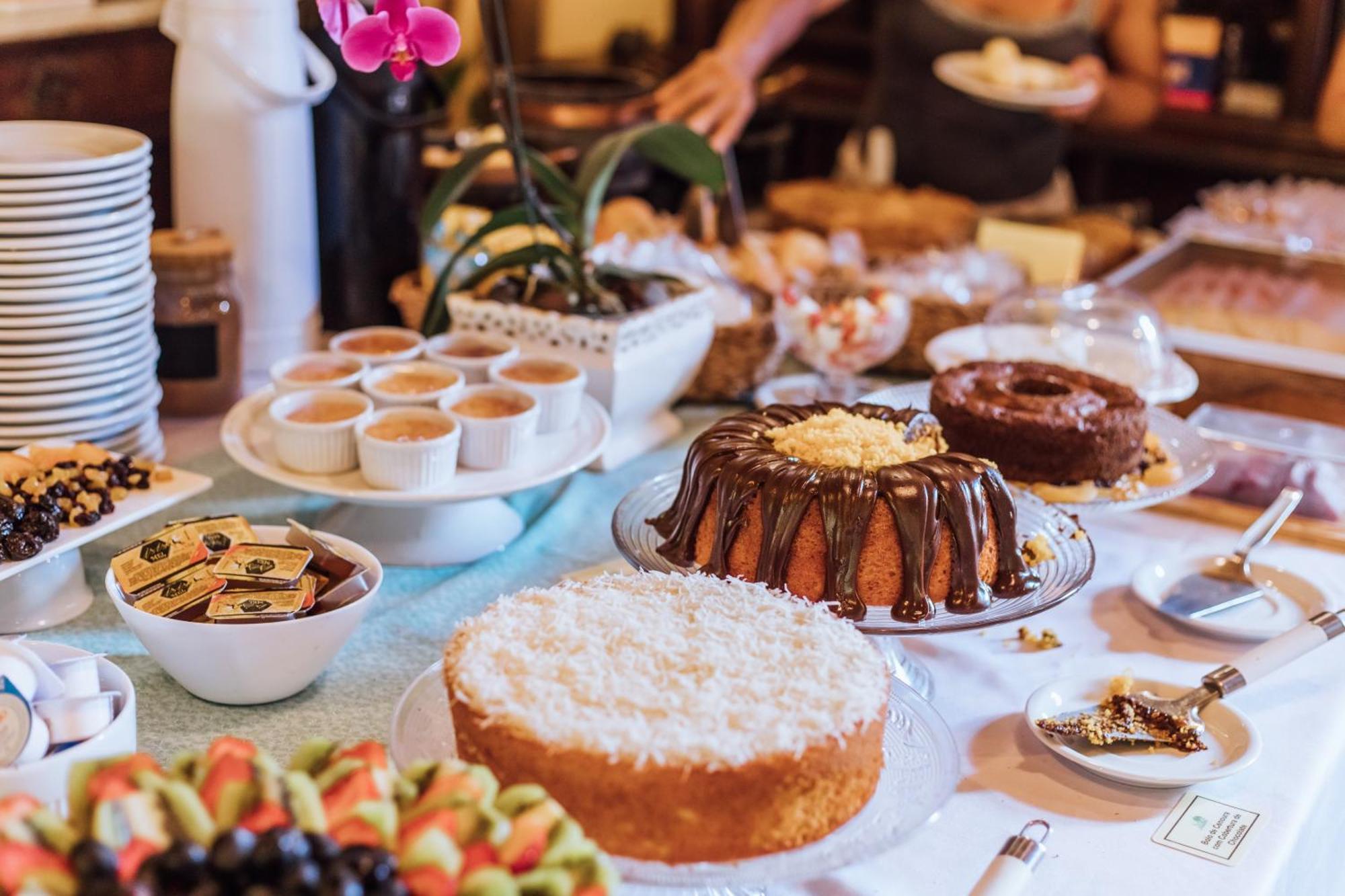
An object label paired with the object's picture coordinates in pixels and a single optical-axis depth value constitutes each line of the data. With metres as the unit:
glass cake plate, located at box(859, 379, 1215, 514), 1.53
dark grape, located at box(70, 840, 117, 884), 0.67
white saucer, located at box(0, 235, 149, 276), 1.46
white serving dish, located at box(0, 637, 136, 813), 0.89
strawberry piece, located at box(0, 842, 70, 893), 0.67
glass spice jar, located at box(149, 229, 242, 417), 1.75
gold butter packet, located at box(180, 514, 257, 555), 1.23
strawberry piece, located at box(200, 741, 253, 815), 0.74
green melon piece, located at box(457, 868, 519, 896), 0.71
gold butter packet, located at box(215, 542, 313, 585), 1.17
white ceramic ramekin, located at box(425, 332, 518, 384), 1.66
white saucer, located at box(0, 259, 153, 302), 1.46
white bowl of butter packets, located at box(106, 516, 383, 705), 1.14
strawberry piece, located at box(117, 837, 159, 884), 0.69
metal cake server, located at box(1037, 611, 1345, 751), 1.19
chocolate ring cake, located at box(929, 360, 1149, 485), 1.56
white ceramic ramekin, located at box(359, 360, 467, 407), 1.54
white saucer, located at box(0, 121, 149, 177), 1.56
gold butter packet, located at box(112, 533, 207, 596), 1.18
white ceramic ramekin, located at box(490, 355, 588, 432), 1.57
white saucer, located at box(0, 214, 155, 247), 1.45
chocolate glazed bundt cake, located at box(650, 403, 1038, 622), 1.24
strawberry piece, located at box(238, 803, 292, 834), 0.72
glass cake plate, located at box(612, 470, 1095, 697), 1.21
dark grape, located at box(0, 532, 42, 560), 1.22
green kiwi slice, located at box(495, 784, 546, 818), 0.79
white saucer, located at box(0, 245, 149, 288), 1.47
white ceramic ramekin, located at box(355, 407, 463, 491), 1.40
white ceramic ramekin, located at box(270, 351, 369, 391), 1.55
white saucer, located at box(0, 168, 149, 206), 1.44
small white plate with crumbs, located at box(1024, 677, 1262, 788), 1.12
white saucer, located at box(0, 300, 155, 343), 1.47
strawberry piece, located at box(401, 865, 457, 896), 0.70
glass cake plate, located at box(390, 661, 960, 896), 0.88
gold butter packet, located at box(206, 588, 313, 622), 1.14
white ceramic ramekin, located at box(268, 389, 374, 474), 1.42
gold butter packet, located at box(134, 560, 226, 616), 1.16
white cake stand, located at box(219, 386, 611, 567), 1.42
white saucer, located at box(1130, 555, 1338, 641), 1.41
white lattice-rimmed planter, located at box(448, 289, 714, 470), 1.74
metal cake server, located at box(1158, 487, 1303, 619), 1.47
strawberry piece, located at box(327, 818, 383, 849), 0.72
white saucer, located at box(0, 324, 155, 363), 1.48
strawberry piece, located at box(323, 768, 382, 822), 0.75
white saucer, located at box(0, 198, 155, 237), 1.45
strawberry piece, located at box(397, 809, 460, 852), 0.73
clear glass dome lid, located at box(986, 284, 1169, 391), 2.00
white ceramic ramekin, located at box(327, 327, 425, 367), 1.64
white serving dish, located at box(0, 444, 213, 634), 1.29
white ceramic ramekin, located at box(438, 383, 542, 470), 1.47
